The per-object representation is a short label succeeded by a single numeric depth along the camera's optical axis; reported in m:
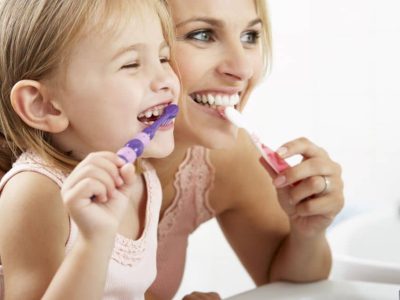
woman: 1.08
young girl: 0.95
